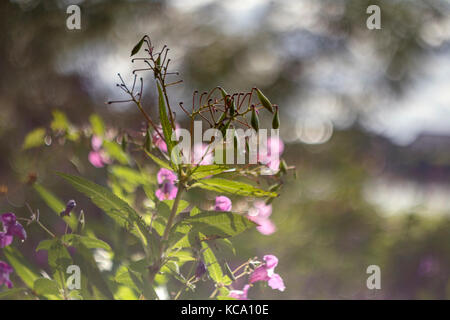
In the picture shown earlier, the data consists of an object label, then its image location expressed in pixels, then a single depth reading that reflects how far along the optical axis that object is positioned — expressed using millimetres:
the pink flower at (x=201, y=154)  1627
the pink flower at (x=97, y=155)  1801
